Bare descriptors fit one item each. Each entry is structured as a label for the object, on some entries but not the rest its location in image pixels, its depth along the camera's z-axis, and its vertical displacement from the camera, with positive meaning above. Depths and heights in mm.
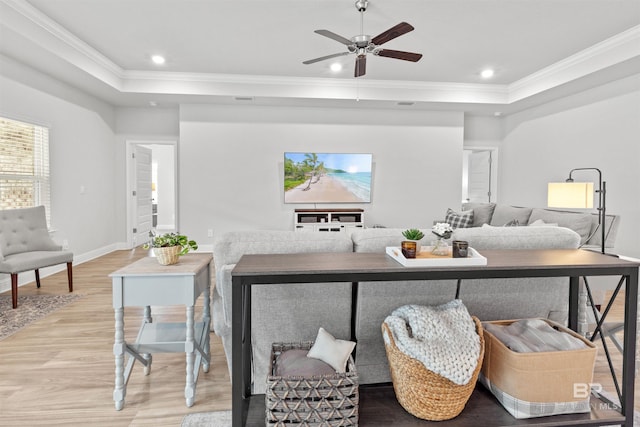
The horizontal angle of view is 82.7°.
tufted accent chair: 3307 -587
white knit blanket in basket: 1437 -595
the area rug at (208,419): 1754 -1123
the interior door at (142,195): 6508 -85
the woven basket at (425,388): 1463 -795
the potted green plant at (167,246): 1909 -295
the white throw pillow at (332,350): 1554 -683
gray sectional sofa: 1735 -505
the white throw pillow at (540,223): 3777 -276
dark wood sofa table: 1436 -348
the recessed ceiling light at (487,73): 5016 +1730
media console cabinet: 6035 -427
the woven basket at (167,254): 1904 -333
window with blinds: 3922 +273
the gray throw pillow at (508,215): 4531 -239
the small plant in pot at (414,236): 1690 -192
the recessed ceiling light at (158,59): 4573 +1687
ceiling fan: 2906 +1307
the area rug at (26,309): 2908 -1086
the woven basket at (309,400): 1409 -807
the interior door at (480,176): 7031 +384
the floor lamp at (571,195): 2971 +17
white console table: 1771 -532
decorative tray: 1519 -278
